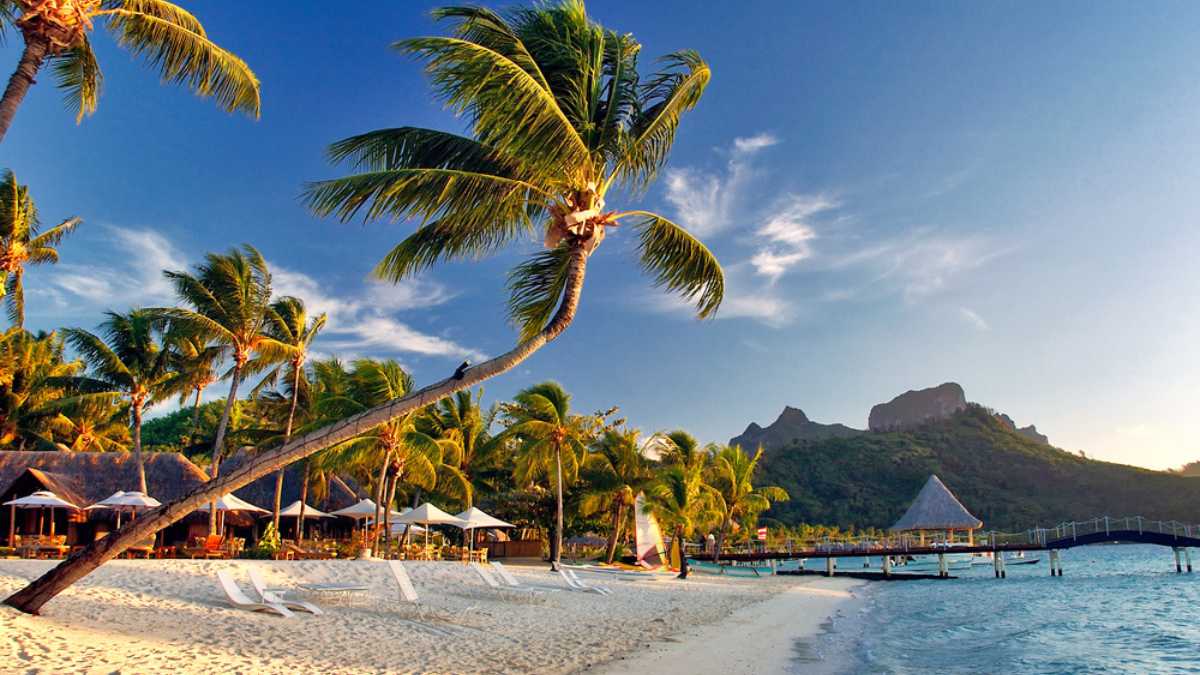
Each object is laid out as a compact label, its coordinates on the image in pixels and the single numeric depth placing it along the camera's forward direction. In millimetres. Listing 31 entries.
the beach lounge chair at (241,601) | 10039
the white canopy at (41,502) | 18344
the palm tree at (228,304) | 19875
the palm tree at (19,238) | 15039
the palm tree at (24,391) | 29297
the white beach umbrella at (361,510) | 23188
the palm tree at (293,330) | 21750
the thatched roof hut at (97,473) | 22527
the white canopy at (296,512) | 23211
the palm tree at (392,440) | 19812
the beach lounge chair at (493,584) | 15008
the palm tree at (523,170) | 7086
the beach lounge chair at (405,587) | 11719
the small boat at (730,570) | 36650
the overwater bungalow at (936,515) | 36672
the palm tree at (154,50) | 7816
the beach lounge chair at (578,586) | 17891
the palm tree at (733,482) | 36938
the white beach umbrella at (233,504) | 21047
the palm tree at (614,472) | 30438
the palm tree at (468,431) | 29531
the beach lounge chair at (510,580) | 15293
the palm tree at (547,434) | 25188
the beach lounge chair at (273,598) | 10266
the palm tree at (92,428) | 28072
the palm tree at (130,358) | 23406
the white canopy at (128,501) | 18656
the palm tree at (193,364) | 22359
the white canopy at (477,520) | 22000
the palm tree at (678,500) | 28875
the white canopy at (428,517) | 21127
